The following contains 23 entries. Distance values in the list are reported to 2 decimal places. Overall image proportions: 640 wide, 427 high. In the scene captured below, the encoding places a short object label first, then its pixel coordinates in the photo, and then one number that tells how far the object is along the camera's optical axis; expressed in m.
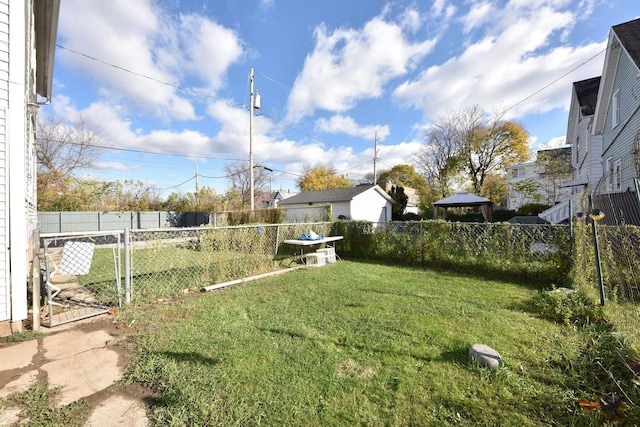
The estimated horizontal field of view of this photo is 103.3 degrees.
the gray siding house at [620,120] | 6.77
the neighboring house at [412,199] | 30.67
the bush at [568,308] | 3.33
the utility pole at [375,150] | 24.53
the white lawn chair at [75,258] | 3.65
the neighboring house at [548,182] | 18.62
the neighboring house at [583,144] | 11.10
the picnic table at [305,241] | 6.85
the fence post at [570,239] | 5.22
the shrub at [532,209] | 17.31
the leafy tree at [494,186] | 21.09
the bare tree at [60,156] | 16.61
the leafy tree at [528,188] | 18.81
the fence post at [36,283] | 3.13
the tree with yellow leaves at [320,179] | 35.53
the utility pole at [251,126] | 14.36
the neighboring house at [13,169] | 3.04
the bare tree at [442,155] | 21.30
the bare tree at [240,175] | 33.22
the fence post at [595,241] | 3.56
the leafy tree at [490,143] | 20.17
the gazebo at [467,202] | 12.65
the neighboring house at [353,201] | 18.41
